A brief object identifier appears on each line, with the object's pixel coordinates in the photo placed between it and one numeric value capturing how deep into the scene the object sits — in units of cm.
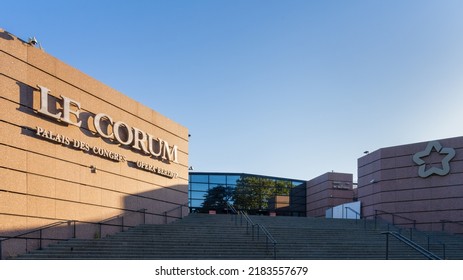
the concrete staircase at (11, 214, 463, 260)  1435
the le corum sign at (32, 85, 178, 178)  1505
